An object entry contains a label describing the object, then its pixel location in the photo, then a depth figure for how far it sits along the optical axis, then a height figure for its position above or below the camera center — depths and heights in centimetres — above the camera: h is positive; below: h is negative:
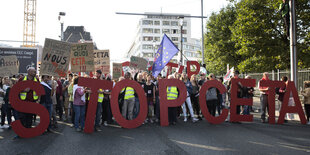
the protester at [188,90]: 983 -29
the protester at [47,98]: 742 -44
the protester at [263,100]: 938 -64
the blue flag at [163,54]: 1161 +134
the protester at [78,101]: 757 -54
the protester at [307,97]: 930 -52
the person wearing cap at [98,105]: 820 -74
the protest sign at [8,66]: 1212 +84
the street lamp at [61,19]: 1878 +485
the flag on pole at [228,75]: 1662 +49
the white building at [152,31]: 8700 +1801
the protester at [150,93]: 952 -38
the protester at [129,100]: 882 -59
